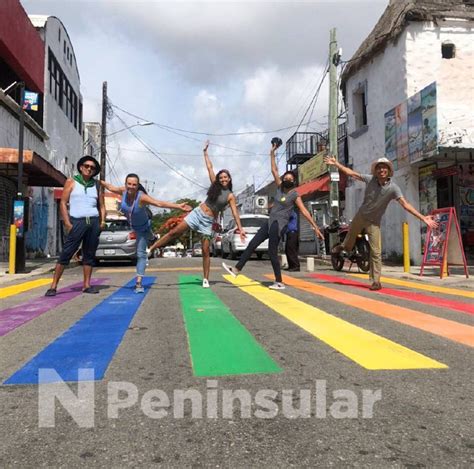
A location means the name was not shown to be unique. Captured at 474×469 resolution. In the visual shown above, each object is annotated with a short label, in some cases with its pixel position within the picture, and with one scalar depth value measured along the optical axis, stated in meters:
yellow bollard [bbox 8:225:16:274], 11.01
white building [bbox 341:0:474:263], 12.53
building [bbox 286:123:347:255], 20.05
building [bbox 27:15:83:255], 22.11
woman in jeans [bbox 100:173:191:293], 6.89
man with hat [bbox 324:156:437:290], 7.17
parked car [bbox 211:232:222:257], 21.42
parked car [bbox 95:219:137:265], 14.45
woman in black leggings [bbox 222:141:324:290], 7.53
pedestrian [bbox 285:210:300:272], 11.46
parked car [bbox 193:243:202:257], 51.74
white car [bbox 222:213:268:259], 16.92
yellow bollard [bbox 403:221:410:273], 10.90
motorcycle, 10.20
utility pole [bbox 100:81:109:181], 26.57
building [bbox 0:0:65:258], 15.60
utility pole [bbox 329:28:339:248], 15.66
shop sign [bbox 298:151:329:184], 20.56
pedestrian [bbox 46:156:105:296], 6.58
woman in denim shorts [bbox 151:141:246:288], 7.33
